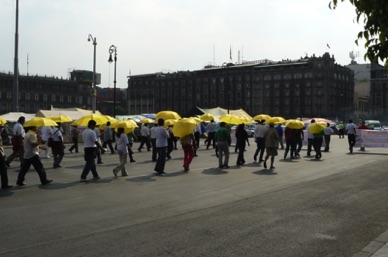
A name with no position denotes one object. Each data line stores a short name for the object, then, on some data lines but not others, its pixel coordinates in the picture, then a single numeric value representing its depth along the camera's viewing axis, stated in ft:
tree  16.21
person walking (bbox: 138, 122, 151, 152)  87.10
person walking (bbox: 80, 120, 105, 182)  43.42
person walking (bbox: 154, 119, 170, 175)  49.21
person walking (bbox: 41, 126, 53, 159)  65.07
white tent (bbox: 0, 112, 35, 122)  112.78
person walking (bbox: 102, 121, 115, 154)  78.47
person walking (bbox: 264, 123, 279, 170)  54.29
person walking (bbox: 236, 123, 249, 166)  59.41
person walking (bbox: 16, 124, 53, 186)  39.06
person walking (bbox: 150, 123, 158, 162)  65.21
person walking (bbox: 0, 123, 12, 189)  37.91
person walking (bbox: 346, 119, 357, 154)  82.64
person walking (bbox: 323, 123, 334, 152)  86.63
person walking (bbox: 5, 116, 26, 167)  49.78
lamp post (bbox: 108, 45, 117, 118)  123.22
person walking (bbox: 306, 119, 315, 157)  75.37
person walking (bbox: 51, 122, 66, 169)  55.93
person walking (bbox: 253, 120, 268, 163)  64.49
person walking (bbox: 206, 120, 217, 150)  91.66
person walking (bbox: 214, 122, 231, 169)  54.60
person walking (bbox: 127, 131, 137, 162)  57.57
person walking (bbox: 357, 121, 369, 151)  93.53
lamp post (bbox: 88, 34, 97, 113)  124.57
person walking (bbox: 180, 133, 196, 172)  52.45
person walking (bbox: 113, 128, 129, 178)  46.53
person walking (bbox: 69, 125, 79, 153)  82.58
